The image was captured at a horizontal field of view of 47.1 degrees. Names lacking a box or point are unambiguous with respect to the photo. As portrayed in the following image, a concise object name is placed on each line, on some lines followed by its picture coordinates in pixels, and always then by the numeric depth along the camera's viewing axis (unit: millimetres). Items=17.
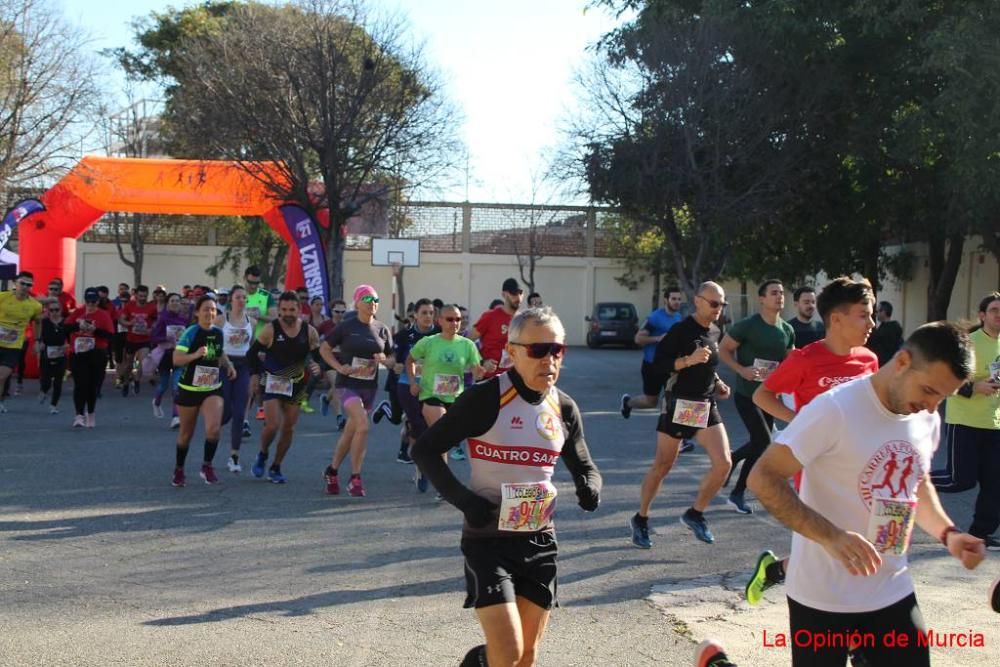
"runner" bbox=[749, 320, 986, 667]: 3581
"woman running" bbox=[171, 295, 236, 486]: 10547
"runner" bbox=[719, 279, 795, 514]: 9172
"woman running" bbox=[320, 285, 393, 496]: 10359
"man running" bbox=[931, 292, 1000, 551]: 8281
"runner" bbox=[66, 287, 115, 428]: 15047
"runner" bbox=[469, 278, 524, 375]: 13344
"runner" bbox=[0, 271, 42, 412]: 16156
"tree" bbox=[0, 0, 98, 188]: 22875
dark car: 42750
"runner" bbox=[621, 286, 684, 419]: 11473
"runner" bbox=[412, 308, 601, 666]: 4348
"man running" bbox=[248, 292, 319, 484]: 10961
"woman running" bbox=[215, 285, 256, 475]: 11828
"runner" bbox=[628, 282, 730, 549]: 8359
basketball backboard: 32125
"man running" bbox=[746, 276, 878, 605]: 5422
